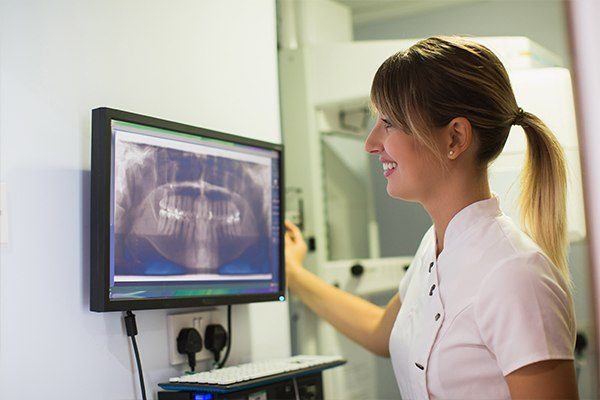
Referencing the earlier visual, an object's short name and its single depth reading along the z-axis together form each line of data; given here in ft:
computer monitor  4.19
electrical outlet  4.92
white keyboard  4.56
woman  3.91
